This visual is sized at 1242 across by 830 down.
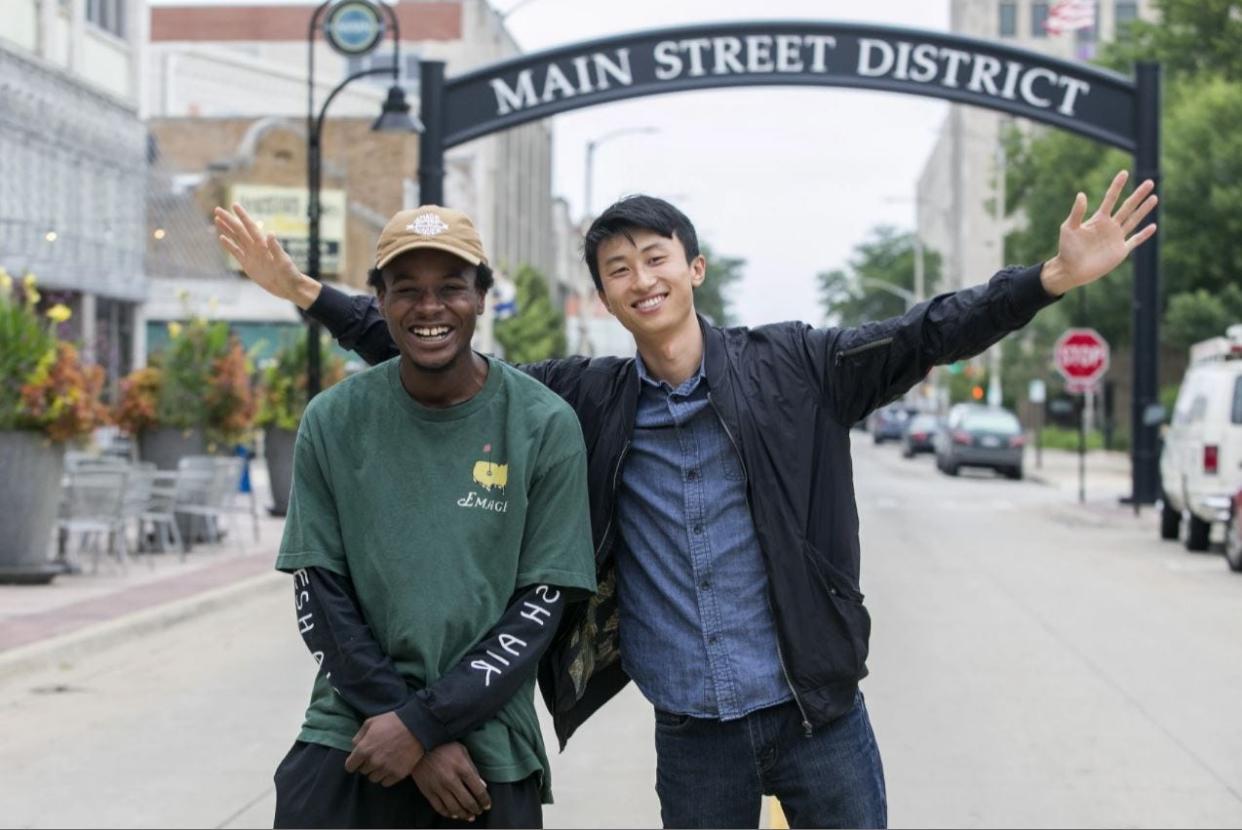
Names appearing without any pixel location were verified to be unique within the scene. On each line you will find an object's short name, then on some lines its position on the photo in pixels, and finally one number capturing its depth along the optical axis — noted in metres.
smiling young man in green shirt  3.25
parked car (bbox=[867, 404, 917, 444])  73.50
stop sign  32.62
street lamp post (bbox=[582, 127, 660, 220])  53.83
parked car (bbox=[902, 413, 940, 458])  57.44
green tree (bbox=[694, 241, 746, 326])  151.38
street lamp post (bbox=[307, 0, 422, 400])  21.21
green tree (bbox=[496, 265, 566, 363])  63.91
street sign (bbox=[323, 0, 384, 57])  23.20
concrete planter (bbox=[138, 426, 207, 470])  20.03
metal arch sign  23.22
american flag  36.91
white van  19.41
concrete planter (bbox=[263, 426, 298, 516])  24.16
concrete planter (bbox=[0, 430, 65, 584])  14.75
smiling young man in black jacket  3.62
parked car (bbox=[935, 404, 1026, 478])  41.97
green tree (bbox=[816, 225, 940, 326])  137.38
